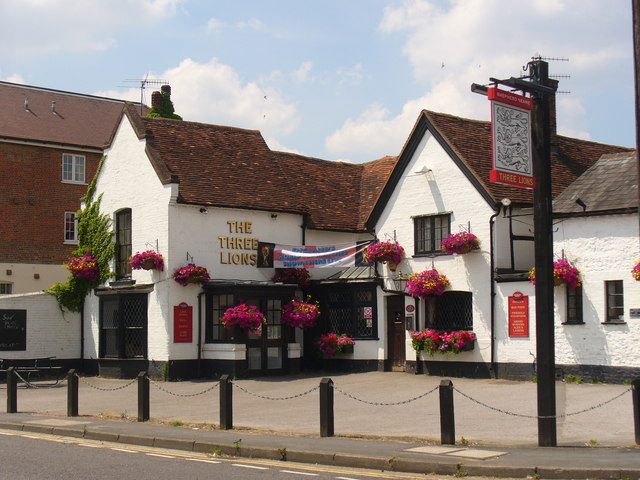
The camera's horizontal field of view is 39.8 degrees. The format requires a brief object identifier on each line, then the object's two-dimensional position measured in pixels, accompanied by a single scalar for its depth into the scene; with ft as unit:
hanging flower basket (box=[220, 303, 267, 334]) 86.63
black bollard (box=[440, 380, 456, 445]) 44.04
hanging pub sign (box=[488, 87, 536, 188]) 44.86
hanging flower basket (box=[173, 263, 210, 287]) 88.28
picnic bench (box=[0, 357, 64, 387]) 95.14
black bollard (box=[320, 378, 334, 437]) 48.48
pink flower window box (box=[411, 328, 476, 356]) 81.87
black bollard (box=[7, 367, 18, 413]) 66.90
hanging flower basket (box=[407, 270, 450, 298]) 83.92
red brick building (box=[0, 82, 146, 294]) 128.16
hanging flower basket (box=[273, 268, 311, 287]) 95.91
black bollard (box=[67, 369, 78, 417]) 63.46
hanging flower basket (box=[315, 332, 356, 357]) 93.04
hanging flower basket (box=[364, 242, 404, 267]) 89.45
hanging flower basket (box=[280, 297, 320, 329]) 91.71
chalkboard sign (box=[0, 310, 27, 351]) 95.91
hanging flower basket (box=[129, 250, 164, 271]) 89.04
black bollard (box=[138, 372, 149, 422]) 58.95
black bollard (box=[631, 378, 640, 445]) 43.21
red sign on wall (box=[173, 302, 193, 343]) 89.35
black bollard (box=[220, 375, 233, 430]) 53.47
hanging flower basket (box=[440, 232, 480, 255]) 82.12
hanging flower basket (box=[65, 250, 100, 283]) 98.94
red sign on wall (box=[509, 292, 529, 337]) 78.33
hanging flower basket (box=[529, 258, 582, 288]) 73.92
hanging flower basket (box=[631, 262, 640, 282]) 68.80
